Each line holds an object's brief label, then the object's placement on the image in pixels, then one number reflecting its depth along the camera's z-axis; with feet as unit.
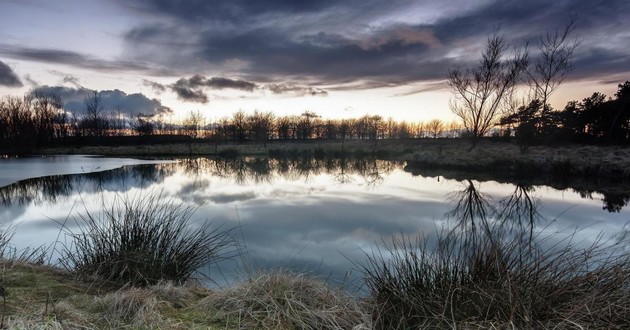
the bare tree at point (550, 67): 76.07
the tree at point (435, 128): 337.31
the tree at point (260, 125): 227.20
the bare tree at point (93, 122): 249.47
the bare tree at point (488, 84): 86.13
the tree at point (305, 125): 301.20
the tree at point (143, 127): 254.47
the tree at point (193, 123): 244.83
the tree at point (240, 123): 248.20
